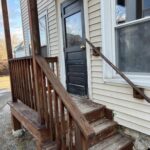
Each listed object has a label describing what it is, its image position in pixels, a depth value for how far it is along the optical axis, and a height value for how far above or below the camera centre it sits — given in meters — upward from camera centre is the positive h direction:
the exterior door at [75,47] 2.64 +0.30
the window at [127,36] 1.84 +0.34
